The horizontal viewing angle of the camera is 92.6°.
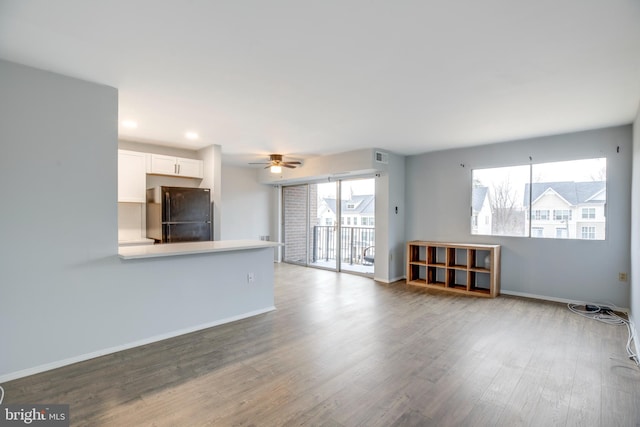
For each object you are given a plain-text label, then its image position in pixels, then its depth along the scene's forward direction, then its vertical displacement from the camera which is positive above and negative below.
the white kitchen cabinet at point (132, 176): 4.39 +0.49
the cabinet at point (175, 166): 4.70 +0.71
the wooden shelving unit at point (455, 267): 4.84 -0.93
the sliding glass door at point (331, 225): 6.48 -0.32
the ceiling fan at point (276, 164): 5.48 +0.85
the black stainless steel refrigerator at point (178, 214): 4.42 -0.06
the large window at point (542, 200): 4.22 +0.19
